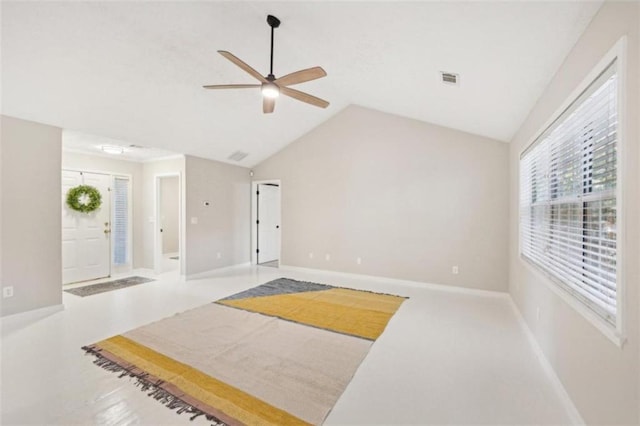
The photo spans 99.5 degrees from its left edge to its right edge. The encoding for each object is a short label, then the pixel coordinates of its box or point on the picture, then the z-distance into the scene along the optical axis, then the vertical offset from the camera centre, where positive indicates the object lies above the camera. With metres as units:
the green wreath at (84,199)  4.98 +0.26
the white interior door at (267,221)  6.88 -0.24
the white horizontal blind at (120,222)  5.70 -0.20
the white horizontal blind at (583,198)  1.41 +0.10
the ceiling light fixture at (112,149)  4.74 +1.14
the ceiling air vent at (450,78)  2.65 +1.35
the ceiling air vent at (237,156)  5.81 +1.24
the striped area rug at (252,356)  1.89 -1.33
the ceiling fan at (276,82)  2.36 +1.24
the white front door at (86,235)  4.98 -0.44
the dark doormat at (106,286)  4.50 -1.32
